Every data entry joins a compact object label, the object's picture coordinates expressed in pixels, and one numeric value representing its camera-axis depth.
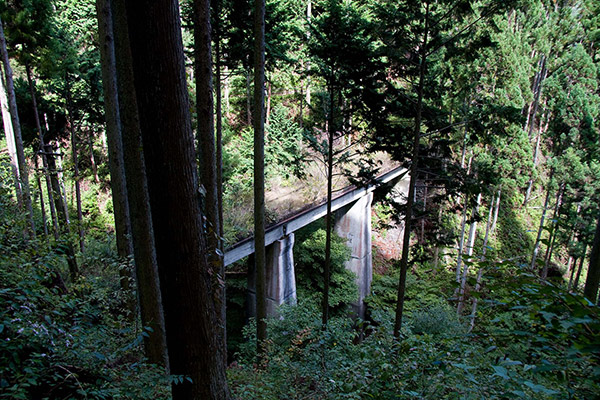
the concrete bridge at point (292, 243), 12.02
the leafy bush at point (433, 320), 10.70
